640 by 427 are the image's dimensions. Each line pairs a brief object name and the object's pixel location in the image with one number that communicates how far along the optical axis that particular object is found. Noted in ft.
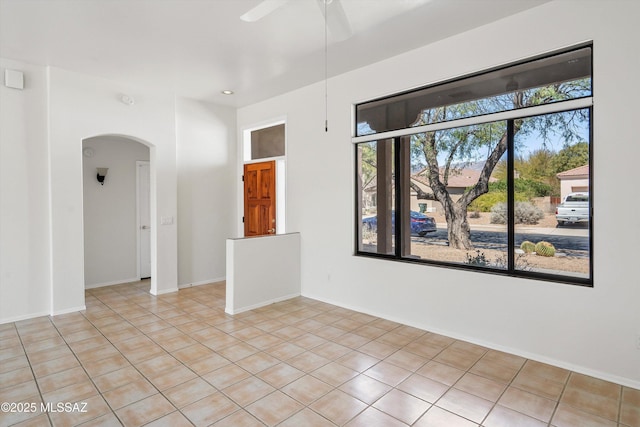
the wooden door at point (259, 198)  19.01
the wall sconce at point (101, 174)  18.08
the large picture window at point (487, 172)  9.65
